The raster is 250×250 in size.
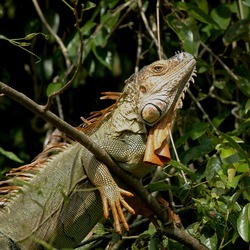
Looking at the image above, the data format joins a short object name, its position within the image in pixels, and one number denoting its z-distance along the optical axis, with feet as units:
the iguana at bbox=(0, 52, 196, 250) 23.35
